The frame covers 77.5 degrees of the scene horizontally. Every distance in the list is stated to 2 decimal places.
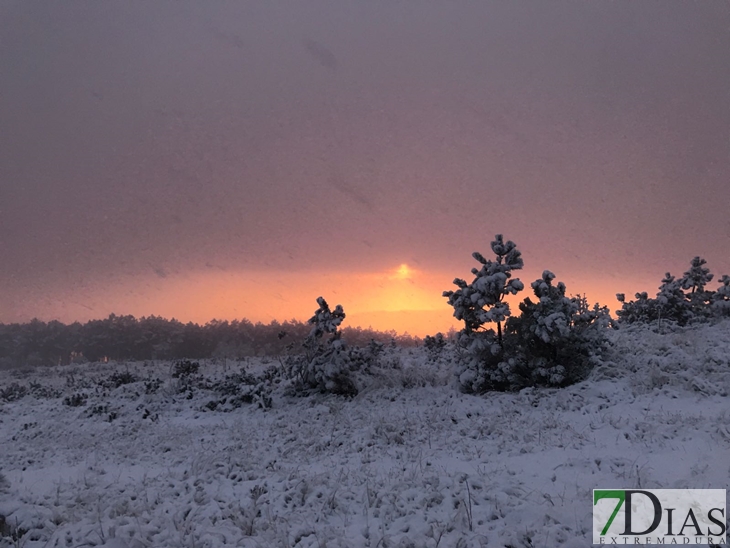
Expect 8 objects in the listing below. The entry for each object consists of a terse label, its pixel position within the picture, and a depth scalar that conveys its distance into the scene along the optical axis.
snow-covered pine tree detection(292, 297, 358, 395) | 18.60
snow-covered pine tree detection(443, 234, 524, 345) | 17.47
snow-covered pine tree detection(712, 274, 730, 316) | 23.83
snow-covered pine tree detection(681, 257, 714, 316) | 24.17
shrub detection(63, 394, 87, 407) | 19.89
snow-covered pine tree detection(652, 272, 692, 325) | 23.97
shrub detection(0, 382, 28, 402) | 22.42
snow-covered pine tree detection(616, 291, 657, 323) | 24.94
